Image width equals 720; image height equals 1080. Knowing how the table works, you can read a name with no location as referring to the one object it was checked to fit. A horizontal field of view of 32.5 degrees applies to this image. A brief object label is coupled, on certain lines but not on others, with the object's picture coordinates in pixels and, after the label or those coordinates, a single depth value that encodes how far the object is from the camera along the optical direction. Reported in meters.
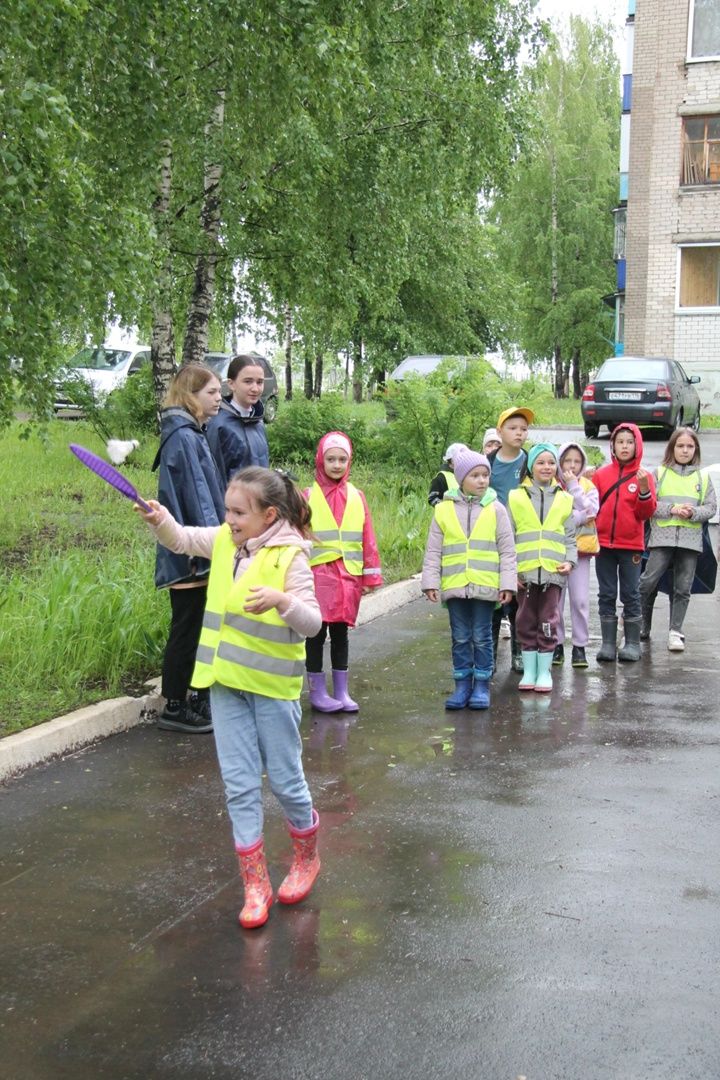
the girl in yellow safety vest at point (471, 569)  7.07
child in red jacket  8.41
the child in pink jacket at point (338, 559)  7.01
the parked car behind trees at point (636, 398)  23.19
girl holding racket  4.24
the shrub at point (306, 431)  16.28
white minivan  21.31
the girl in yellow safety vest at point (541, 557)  7.52
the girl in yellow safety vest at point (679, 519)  8.76
